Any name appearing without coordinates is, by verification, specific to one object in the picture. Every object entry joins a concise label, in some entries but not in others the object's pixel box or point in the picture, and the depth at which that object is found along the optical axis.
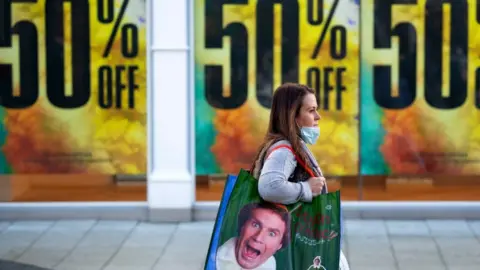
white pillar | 10.45
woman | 4.91
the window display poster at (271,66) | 10.51
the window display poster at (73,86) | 10.59
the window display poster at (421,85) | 10.49
